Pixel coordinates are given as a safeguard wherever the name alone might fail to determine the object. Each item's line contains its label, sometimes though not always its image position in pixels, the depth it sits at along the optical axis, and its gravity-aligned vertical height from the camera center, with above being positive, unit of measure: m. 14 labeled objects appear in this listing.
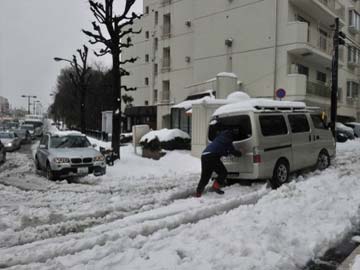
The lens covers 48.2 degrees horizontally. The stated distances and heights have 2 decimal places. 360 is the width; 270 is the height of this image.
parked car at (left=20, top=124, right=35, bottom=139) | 45.18 -1.00
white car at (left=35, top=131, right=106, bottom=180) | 13.26 -1.27
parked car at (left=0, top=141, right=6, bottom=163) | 19.44 -1.74
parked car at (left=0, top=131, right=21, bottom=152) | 27.11 -1.45
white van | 10.43 -0.41
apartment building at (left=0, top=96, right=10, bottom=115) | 126.43 +4.30
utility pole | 22.41 +2.54
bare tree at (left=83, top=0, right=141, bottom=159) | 17.67 +3.49
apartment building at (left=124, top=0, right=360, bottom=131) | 27.45 +5.88
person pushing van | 9.88 -0.94
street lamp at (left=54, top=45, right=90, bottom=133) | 34.28 +3.37
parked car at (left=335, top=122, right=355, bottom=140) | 28.20 -0.51
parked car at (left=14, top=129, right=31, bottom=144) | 37.29 -1.53
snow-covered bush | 19.30 -0.86
